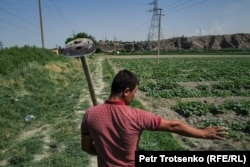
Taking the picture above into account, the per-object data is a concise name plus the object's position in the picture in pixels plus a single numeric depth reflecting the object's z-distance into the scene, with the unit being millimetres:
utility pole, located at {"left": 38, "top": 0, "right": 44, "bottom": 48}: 39625
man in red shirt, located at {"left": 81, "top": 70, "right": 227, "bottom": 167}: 2771
